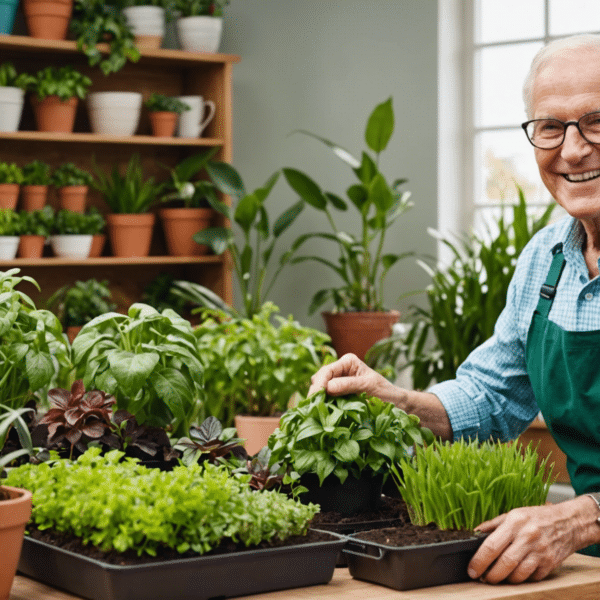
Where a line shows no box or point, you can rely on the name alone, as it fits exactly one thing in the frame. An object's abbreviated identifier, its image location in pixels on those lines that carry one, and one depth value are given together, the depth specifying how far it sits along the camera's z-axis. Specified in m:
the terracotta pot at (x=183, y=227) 4.72
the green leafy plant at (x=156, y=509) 1.14
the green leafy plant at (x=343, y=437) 1.43
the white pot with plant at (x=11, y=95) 4.23
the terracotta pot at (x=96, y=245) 4.52
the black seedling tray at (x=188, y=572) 1.11
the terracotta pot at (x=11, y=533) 1.10
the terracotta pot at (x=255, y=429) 2.46
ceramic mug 4.71
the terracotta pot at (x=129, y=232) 4.56
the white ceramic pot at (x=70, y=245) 4.37
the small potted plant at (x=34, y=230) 4.30
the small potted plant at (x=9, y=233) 4.16
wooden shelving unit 4.52
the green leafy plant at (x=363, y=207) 4.73
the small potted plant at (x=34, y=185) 4.37
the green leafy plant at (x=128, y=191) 4.59
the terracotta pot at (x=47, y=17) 4.27
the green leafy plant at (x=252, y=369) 2.66
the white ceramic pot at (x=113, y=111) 4.49
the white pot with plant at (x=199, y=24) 4.63
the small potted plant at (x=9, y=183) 4.27
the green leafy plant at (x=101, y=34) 4.30
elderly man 1.81
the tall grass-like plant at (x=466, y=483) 1.36
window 5.16
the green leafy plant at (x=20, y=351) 1.62
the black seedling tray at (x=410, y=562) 1.23
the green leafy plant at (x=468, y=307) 4.02
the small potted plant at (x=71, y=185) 4.45
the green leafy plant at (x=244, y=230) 4.59
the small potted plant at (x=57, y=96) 4.33
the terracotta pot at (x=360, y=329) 4.75
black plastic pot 1.45
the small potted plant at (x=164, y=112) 4.63
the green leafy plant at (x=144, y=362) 1.62
